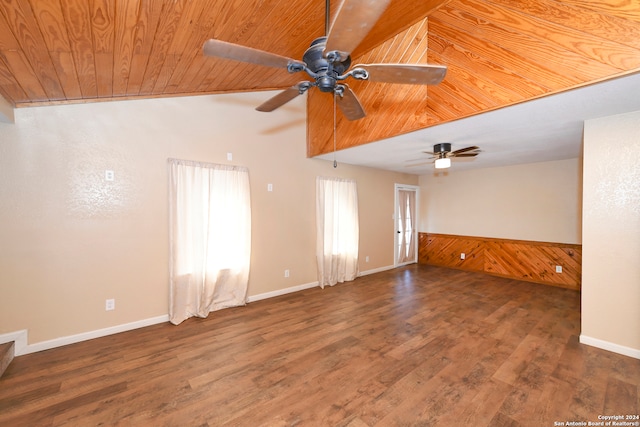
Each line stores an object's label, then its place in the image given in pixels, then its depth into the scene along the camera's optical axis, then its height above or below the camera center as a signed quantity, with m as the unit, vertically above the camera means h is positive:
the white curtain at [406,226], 6.60 -0.40
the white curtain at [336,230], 4.82 -0.39
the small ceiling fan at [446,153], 3.73 +0.84
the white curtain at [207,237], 3.38 -0.37
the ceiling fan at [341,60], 1.26 +0.94
